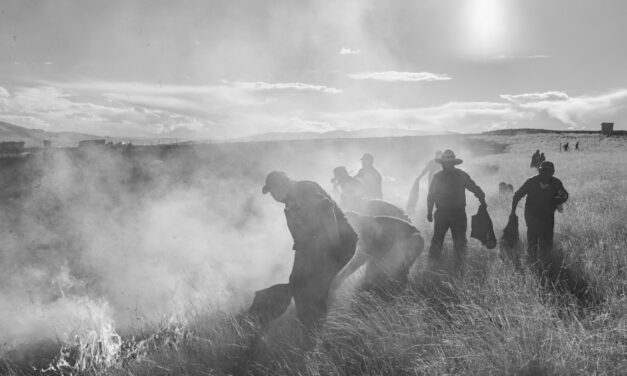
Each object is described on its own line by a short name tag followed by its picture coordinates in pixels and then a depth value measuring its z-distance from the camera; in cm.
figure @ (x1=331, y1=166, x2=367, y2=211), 749
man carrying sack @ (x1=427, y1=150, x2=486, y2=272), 688
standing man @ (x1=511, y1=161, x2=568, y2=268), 644
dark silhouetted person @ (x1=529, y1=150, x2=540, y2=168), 1888
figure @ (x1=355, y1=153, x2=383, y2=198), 968
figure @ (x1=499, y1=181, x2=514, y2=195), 1453
